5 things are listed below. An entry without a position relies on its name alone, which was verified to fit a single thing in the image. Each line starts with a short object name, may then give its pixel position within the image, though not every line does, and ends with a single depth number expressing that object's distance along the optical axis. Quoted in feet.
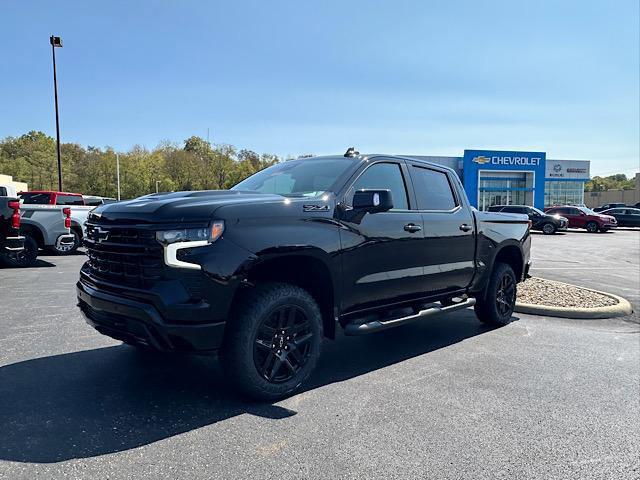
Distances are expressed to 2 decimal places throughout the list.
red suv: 99.14
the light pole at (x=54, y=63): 95.40
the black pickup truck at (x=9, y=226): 31.89
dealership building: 167.94
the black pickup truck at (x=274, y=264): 11.04
